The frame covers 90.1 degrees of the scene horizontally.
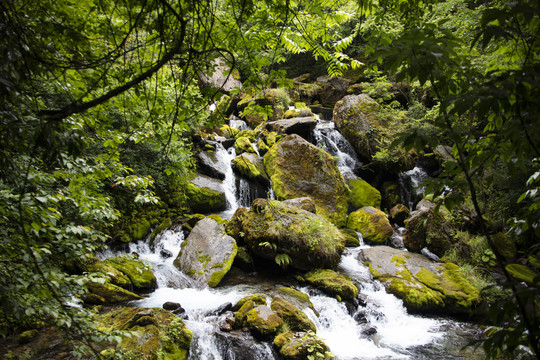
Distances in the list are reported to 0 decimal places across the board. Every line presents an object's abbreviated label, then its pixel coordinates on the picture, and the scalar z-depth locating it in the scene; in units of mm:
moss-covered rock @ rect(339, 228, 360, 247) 10016
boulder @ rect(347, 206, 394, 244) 10305
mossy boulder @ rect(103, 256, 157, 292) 6486
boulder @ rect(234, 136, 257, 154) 13922
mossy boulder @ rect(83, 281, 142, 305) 5406
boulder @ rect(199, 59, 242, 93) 19812
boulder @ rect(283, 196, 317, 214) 9595
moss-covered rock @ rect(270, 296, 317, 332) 5173
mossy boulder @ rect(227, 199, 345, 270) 7582
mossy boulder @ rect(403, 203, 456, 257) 9219
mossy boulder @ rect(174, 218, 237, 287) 7270
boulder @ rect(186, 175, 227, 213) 10617
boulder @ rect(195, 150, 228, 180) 12289
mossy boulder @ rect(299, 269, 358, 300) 6738
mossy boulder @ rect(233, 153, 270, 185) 12302
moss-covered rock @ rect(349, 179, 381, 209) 12625
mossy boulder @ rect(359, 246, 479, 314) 6953
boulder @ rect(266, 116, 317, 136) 14898
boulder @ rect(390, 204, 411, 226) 11711
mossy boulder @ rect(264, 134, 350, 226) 11377
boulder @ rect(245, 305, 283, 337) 4855
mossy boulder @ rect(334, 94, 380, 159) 13867
